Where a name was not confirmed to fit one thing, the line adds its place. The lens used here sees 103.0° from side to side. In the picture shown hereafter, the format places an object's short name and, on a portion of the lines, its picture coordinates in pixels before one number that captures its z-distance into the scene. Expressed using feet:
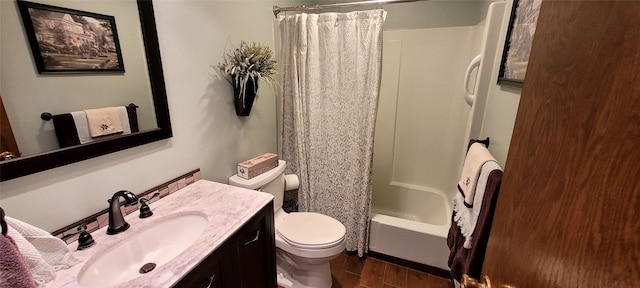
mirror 2.59
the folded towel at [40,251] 2.29
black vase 5.08
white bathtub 5.98
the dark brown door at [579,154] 1.05
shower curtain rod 5.23
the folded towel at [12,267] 1.96
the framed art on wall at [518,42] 3.25
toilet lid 5.13
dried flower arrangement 4.95
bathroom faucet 3.11
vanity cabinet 2.89
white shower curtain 5.67
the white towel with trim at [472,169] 3.62
